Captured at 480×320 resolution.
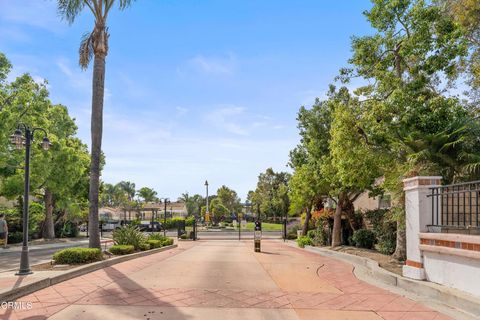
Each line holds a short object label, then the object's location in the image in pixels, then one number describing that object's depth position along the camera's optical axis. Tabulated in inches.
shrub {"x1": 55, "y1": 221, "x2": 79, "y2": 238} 1327.5
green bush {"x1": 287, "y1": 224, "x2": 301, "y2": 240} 1403.8
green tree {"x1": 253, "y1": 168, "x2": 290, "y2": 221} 2780.5
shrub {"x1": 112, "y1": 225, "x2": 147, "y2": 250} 667.1
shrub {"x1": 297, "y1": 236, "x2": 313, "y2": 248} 984.3
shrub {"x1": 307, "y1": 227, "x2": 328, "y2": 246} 938.3
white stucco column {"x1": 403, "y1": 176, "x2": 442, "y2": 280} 352.8
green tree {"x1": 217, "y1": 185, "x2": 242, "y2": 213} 3459.6
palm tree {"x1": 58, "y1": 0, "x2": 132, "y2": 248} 559.5
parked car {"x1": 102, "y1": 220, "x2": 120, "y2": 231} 2198.8
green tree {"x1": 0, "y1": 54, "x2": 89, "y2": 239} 881.2
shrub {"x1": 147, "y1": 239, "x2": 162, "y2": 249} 752.4
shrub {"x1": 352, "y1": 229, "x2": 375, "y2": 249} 750.5
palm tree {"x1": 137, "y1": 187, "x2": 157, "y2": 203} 4653.1
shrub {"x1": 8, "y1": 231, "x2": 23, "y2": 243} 948.6
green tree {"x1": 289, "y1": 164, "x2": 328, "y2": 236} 824.6
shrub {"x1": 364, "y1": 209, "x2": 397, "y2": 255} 607.5
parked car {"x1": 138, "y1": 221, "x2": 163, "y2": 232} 1989.4
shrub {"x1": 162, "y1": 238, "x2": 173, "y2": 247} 858.0
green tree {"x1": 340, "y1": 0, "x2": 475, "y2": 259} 434.6
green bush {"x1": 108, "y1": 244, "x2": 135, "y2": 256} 586.9
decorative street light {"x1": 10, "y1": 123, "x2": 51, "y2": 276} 392.8
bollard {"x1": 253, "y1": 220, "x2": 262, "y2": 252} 809.5
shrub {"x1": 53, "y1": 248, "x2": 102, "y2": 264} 462.3
